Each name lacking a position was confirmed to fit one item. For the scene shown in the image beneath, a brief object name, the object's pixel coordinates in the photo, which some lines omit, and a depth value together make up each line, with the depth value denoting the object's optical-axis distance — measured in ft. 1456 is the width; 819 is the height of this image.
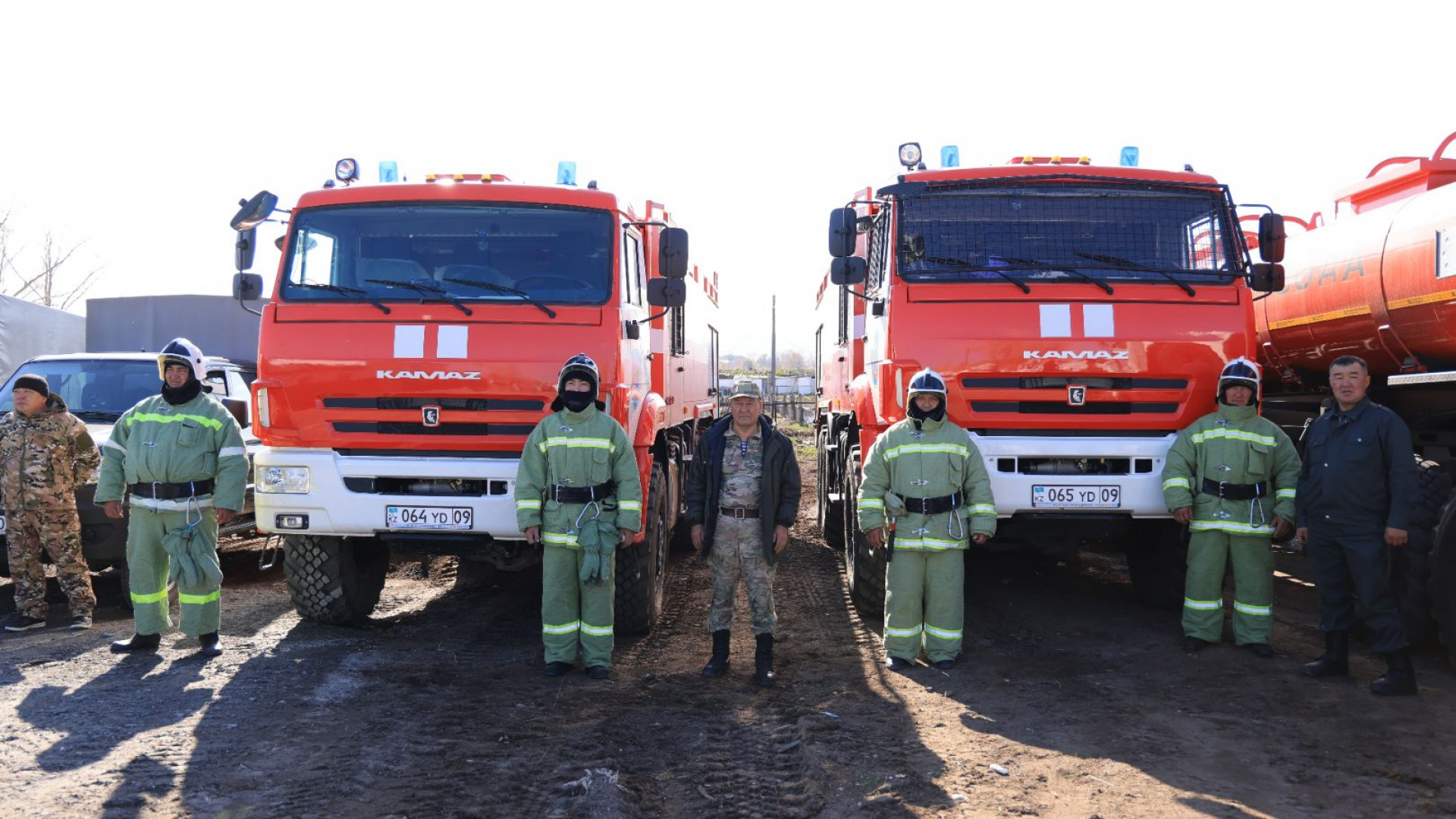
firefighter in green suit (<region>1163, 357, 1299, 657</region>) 19.92
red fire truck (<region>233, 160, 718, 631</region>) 19.65
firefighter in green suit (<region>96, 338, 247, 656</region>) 20.25
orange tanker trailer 19.24
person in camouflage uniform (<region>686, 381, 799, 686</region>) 19.35
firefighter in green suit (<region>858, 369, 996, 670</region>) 19.36
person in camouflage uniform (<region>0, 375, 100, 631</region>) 22.57
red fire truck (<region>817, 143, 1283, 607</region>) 20.34
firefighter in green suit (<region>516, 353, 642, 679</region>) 18.84
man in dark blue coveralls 17.67
